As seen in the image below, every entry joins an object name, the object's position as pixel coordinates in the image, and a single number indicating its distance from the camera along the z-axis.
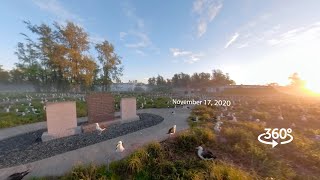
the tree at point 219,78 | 43.78
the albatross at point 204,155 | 3.95
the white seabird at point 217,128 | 6.00
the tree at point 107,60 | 24.64
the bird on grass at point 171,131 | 5.21
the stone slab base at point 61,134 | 5.51
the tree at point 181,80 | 45.35
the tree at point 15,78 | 42.66
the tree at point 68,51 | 17.93
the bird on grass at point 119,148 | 4.07
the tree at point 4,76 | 43.66
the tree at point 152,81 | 53.33
